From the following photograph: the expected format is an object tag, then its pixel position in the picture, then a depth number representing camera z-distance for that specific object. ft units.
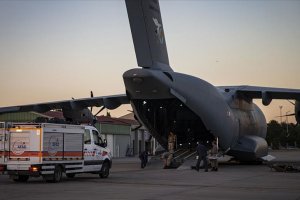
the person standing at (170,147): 92.43
